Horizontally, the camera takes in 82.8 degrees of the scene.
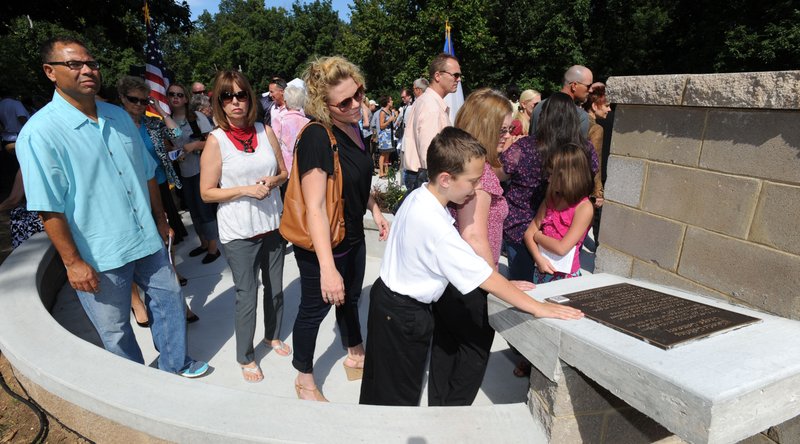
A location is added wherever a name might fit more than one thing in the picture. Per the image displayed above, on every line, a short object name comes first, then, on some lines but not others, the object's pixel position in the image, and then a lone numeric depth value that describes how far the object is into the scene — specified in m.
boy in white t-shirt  1.83
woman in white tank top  2.77
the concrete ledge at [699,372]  1.34
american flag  5.74
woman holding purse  2.35
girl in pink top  2.72
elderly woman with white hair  5.33
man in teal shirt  2.19
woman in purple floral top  3.21
